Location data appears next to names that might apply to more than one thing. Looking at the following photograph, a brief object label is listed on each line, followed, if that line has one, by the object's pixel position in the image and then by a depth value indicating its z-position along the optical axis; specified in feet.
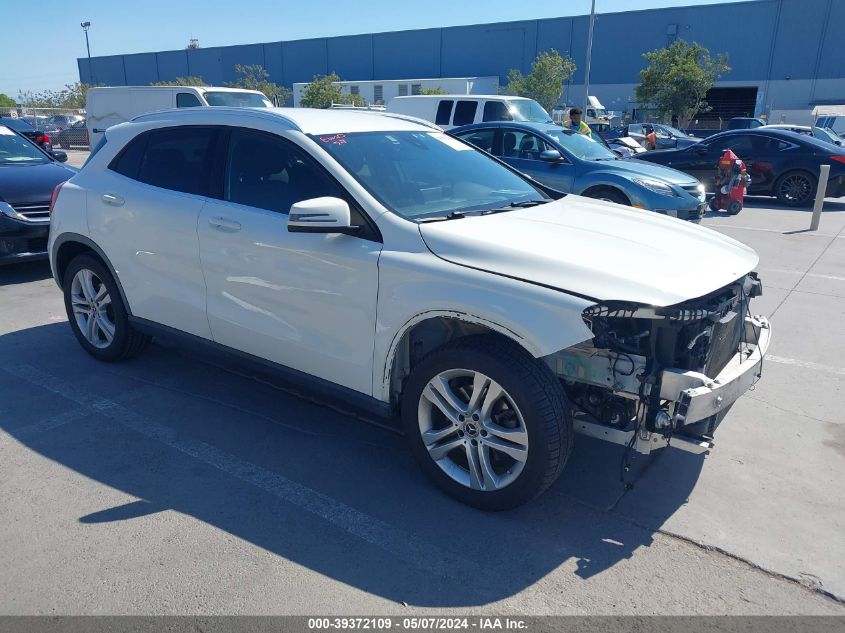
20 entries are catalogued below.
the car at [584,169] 31.86
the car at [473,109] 48.83
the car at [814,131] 70.03
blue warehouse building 148.77
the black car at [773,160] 46.78
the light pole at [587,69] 115.08
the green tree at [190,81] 150.51
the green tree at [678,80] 121.39
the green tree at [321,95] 126.00
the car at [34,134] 56.85
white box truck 59.41
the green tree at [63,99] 157.28
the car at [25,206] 24.35
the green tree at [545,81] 137.90
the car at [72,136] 102.94
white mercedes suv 10.03
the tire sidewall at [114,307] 16.40
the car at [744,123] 89.50
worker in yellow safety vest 48.93
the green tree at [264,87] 158.56
